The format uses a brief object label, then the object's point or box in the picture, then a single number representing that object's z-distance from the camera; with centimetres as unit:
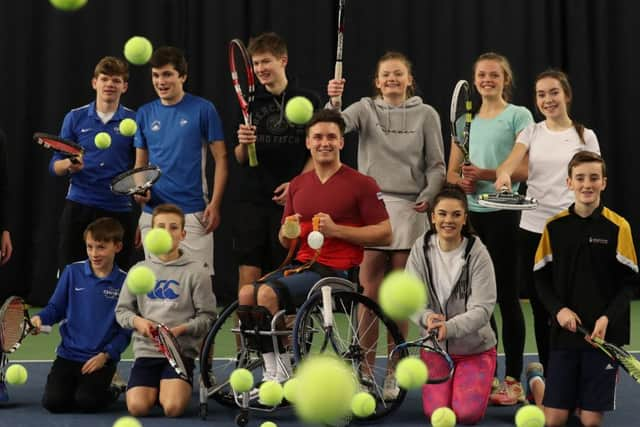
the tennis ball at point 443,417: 388
